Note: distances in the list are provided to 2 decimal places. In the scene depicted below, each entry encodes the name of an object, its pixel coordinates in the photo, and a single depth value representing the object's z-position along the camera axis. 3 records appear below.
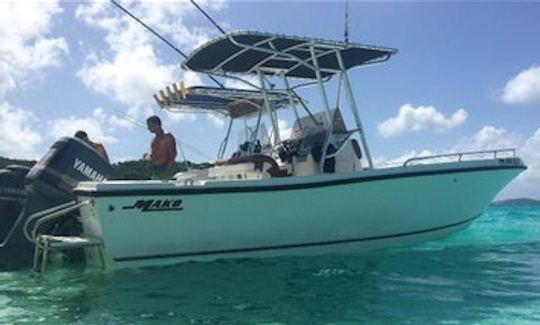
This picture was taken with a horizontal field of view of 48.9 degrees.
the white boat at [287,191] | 7.40
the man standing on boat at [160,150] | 8.71
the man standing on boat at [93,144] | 9.20
